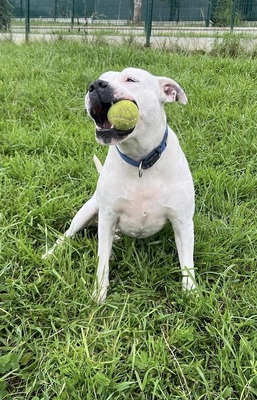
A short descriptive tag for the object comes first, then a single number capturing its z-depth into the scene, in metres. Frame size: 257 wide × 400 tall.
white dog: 1.84
